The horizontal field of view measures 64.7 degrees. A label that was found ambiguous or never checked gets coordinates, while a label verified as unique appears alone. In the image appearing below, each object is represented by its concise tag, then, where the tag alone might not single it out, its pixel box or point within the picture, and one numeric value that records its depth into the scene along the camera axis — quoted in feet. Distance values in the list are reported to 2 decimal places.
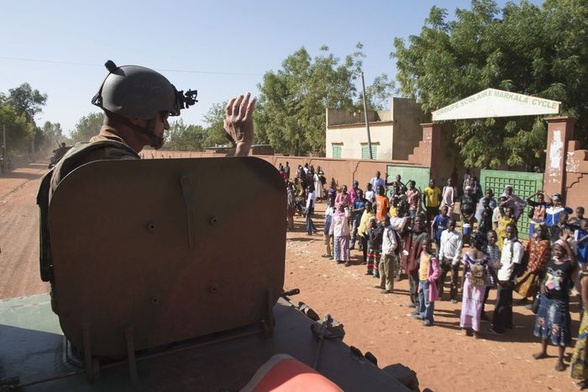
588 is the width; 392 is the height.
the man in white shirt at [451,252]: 27.32
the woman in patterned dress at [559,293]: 19.56
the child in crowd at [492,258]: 23.58
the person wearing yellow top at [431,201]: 45.11
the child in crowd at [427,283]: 24.29
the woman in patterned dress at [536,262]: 24.57
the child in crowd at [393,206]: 39.42
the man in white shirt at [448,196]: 45.52
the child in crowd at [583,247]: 27.37
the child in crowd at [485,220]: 35.37
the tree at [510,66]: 52.65
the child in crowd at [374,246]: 31.45
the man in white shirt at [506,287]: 23.47
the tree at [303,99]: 109.19
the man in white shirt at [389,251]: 29.25
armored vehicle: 5.44
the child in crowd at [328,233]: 39.09
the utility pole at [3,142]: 142.94
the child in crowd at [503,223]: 30.30
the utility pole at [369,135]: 75.83
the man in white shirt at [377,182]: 52.05
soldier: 6.63
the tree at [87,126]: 390.81
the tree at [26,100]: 210.18
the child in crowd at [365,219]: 35.65
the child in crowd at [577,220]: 29.07
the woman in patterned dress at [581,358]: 18.37
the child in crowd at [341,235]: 36.55
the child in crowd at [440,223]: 33.04
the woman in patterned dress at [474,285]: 22.95
